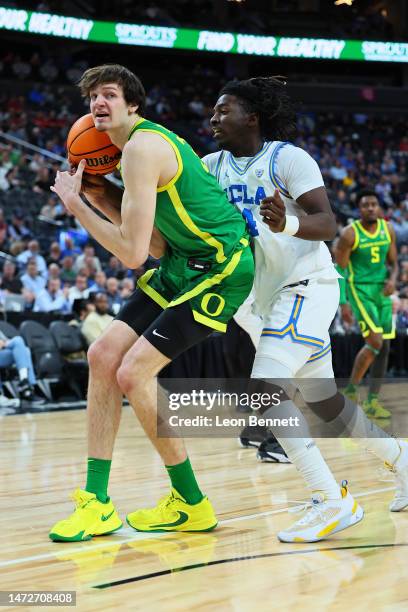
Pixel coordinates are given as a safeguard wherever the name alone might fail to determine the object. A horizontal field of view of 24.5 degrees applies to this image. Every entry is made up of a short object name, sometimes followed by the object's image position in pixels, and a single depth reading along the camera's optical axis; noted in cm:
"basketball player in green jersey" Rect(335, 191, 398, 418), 885
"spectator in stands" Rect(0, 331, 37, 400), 999
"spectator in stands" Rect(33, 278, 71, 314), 1178
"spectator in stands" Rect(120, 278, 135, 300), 1221
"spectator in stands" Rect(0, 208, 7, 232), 1399
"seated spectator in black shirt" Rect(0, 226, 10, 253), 1371
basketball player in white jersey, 385
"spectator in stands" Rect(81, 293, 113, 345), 1066
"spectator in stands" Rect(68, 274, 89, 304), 1216
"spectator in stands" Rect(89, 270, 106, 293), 1243
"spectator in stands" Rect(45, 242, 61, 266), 1375
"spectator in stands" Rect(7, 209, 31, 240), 1445
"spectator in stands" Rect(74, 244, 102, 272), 1335
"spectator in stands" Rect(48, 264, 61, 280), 1252
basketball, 396
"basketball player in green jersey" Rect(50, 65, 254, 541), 372
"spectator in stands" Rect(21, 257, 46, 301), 1243
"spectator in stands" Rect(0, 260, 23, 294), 1216
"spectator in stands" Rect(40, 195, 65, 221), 1558
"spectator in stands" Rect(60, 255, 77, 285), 1316
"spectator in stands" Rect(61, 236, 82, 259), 1431
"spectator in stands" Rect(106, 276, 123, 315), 1202
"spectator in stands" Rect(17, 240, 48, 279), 1321
